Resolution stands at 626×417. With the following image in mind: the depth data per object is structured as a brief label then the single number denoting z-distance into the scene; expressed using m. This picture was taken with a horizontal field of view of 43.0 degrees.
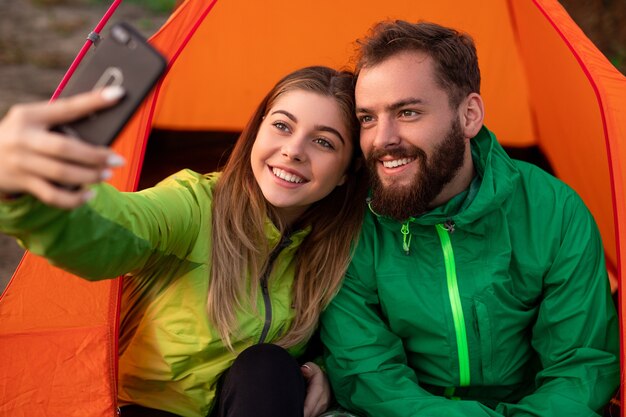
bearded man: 1.73
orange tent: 1.73
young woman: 1.62
